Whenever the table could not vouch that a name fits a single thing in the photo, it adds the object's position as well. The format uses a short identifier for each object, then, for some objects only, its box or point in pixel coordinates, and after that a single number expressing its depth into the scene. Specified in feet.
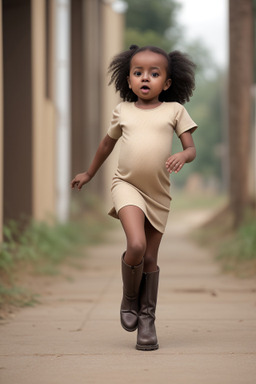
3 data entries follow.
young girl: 28.04
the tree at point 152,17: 197.16
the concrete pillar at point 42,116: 62.95
